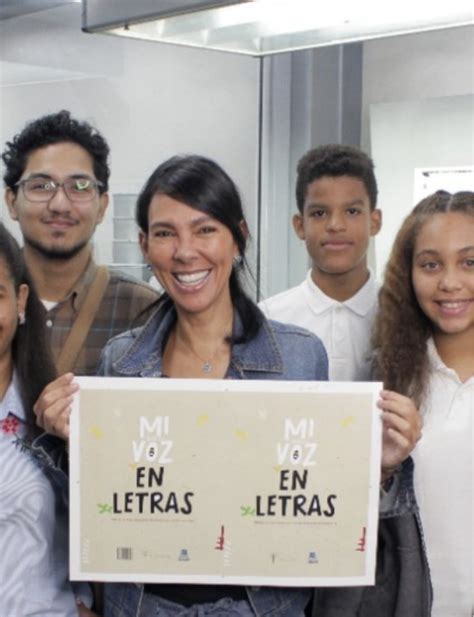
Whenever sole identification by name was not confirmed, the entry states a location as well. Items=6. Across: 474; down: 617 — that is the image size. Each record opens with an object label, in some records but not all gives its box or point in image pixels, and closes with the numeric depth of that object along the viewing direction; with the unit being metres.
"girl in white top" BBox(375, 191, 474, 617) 1.65
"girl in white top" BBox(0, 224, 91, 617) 1.53
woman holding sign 1.59
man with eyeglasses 2.20
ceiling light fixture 2.01
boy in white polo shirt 2.10
